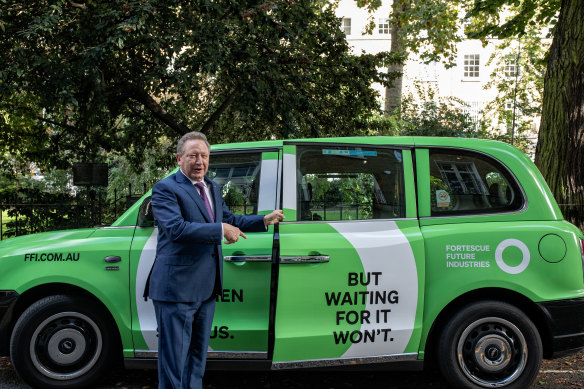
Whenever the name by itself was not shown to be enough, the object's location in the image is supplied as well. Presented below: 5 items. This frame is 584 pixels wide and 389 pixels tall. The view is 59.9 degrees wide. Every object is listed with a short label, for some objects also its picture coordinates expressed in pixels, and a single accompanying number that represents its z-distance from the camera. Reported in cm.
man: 294
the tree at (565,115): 731
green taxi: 359
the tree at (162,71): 755
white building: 3478
